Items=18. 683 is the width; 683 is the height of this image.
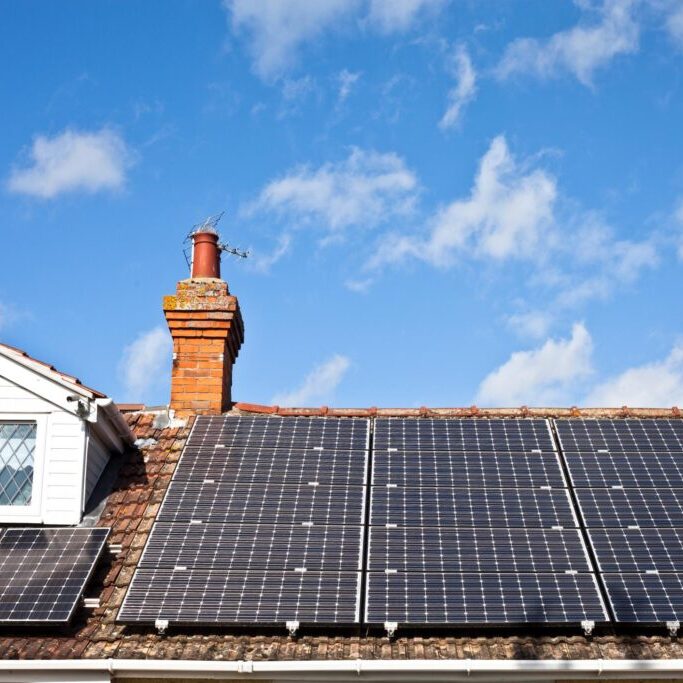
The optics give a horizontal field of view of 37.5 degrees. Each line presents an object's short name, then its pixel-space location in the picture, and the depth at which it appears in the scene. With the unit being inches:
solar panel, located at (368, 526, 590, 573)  393.7
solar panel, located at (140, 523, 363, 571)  398.9
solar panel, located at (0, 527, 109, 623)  380.2
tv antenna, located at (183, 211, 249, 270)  593.6
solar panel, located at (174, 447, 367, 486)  453.1
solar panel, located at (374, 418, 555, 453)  476.4
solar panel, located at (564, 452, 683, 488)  446.0
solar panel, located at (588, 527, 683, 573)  392.8
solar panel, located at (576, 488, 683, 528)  420.2
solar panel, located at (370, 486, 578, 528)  421.1
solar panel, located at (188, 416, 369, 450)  482.0
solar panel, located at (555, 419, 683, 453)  474.0
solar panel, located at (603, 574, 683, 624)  367.6
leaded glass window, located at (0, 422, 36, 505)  446.9
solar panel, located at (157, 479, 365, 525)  425.7
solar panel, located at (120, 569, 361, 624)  372.8
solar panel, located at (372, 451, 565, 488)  447.8
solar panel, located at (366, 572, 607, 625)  368.2
